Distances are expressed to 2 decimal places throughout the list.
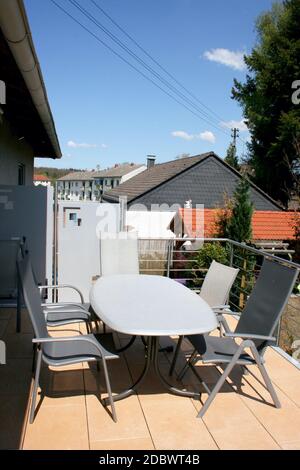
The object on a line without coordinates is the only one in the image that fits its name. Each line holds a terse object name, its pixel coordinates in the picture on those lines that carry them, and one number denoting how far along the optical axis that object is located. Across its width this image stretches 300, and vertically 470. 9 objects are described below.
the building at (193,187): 19.09
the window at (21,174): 7.95
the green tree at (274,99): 18.75
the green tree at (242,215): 11.96
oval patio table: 2.58
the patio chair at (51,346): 2.55
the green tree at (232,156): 26.64
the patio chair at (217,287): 3.47
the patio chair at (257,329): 2.81
